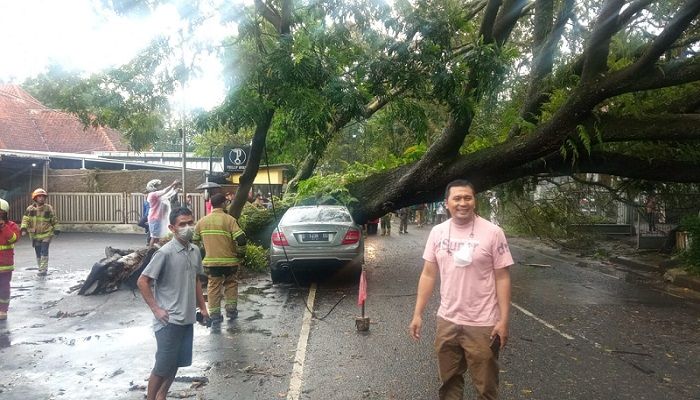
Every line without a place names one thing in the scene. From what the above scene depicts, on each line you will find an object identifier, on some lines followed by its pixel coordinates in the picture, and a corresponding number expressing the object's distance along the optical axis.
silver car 10.09
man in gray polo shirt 4.14
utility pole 14.98
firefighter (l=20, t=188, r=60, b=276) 10.69
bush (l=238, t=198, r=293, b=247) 13.59
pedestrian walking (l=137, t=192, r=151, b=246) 13.48
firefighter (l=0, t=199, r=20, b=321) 7.42
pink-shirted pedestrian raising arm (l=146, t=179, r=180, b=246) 11.61
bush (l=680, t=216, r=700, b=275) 11.23
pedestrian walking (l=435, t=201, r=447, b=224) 28.47
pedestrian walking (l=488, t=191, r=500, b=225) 16.04
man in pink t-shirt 3.66
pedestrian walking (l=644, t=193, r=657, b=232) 14.44
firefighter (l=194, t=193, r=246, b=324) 7.22
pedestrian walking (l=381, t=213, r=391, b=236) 23.19
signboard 11.48
